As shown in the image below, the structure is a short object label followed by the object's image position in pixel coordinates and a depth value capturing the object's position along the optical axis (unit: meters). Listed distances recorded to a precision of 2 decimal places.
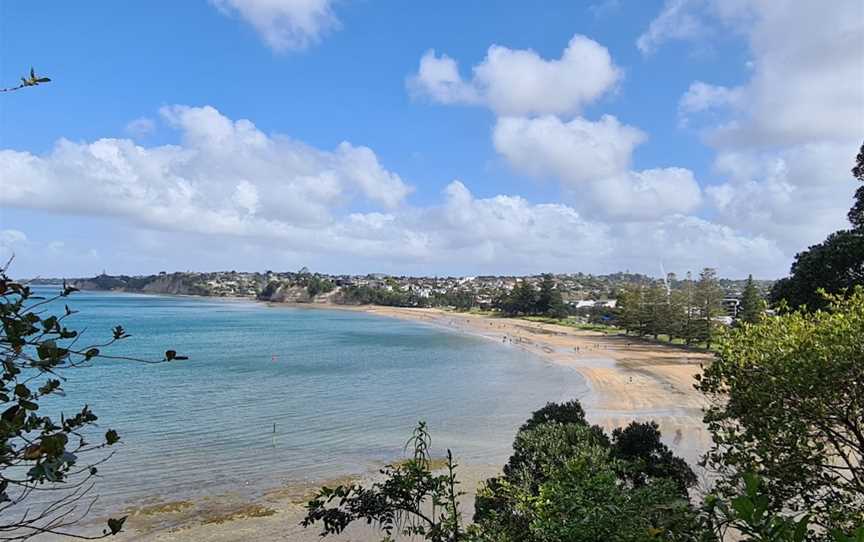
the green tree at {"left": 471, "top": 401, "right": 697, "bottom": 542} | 3.74
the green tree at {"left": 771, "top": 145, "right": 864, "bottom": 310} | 17.16
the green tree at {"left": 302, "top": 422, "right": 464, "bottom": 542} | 4.24
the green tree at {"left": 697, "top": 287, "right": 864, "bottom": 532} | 6.26
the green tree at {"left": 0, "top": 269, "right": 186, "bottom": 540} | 2.01
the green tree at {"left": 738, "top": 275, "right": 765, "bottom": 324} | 56.20
